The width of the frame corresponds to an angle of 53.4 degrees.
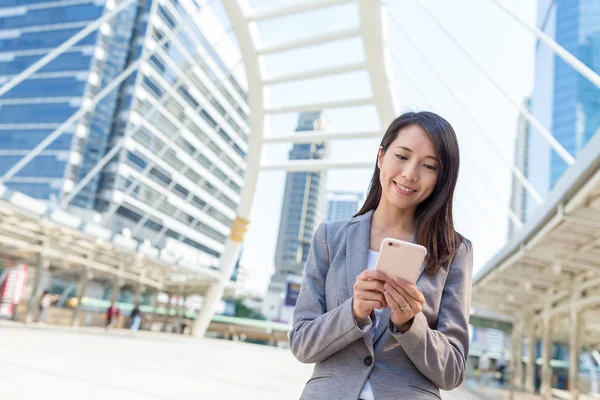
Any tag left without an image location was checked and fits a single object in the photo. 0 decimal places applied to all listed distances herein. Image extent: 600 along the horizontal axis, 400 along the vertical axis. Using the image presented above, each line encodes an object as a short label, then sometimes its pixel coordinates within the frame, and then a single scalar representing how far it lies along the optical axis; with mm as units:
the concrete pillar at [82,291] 20938
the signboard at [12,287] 15946
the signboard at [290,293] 41078
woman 1371
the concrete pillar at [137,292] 26622
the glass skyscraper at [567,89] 71125
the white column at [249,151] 12602
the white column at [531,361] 19094
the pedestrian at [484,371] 25048
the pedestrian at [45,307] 19158
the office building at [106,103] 50344
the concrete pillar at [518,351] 20256
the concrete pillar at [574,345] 11828
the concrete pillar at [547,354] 14189
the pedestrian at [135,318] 24422
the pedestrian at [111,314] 22641
